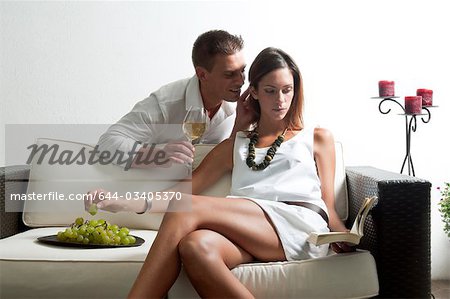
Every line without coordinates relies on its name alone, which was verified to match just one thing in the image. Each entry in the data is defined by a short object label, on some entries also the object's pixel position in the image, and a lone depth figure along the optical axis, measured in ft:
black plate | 7.95
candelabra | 11.27
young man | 9.44
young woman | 6.79
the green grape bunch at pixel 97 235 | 7.98
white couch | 7.07
